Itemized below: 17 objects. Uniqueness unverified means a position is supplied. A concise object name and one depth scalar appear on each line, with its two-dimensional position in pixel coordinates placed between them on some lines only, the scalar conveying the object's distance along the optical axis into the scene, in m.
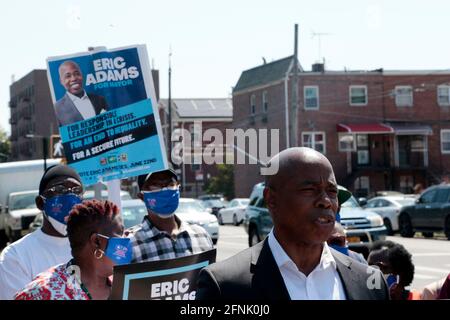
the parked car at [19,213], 23.08
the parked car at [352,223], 17.50
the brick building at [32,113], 92.31
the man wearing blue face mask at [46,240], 4.30
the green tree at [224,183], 58.91
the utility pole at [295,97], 29.22
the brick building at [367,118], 47.47
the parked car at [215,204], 48.78
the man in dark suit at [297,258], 2.76
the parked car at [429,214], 22.81
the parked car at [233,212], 41.03
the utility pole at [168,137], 32.36
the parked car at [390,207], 26.55
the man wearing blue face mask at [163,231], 5.12
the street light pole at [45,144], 17.77
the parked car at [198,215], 22.42
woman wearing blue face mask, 3.45
